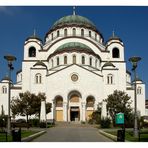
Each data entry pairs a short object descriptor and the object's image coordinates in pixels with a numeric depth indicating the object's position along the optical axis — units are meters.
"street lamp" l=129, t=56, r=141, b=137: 12.44
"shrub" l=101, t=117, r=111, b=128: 18.88
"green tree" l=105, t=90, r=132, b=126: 20.73
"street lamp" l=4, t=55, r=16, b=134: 12.29
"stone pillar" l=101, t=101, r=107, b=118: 21.00
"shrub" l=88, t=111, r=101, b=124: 24.59
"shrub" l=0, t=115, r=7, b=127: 18.28
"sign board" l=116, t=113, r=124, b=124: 14.57
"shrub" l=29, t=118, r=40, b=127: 20.40
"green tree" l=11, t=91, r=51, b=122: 21.09
